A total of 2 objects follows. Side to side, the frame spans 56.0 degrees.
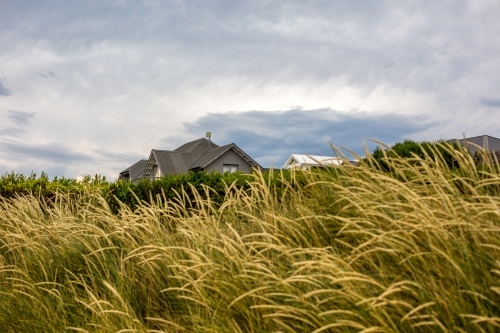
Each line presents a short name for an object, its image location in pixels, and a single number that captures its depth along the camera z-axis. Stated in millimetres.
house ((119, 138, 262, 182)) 39312
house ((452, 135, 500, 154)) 31072
